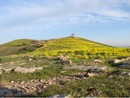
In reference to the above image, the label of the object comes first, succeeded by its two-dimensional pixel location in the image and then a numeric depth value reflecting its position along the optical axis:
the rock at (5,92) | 8.15
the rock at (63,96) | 6.94
